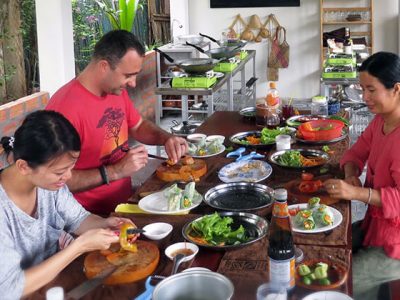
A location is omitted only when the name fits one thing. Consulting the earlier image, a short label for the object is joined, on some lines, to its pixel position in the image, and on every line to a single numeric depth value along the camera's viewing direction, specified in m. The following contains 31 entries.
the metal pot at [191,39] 6.41
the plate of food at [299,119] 3.28
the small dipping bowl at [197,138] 2.94
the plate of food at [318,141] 2.91
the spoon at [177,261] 1.65
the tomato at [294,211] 2.01
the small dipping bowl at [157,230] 1.89
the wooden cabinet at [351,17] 6.80
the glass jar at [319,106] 3.45
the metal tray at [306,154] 2.66
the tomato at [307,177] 2.36
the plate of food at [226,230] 1.83
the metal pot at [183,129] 4.18
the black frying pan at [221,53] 5.23
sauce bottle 1.51
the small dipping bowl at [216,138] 2.97
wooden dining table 1.58
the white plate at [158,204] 2.12
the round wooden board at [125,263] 1.62
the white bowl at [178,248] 1.75
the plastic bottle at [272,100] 3.29
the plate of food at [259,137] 2.93
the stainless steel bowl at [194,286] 1.48
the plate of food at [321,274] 1.56
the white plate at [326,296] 1.45
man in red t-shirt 2.48
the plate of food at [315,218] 1.90
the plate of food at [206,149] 2.82
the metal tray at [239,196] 2.15
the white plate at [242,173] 2.44
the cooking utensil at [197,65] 4.42
